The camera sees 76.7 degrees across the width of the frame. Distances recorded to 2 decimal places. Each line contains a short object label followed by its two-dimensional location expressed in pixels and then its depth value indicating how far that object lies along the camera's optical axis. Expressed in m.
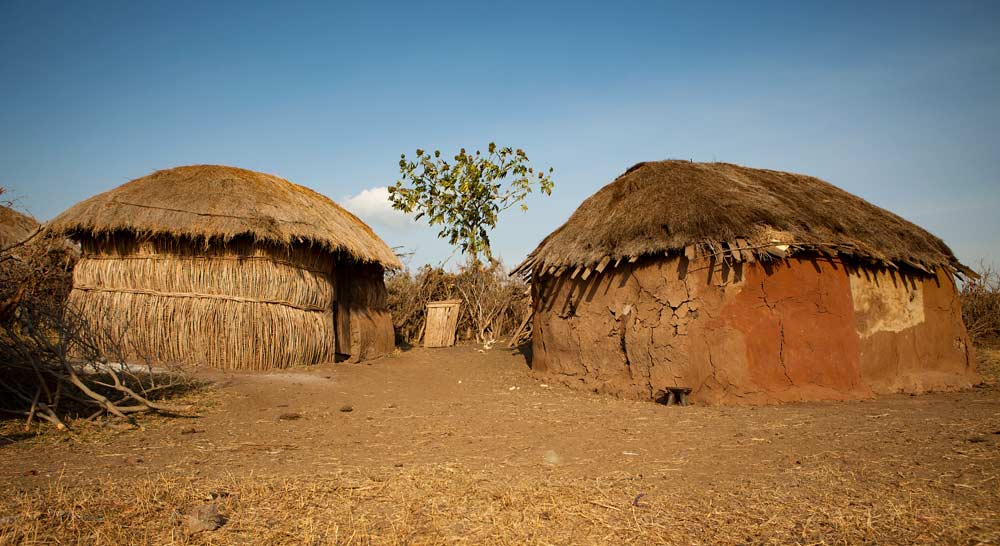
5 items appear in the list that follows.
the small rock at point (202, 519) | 3.40
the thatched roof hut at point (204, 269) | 9.41
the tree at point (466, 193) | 16.80
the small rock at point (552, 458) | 5.07
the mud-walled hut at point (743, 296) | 7.62
